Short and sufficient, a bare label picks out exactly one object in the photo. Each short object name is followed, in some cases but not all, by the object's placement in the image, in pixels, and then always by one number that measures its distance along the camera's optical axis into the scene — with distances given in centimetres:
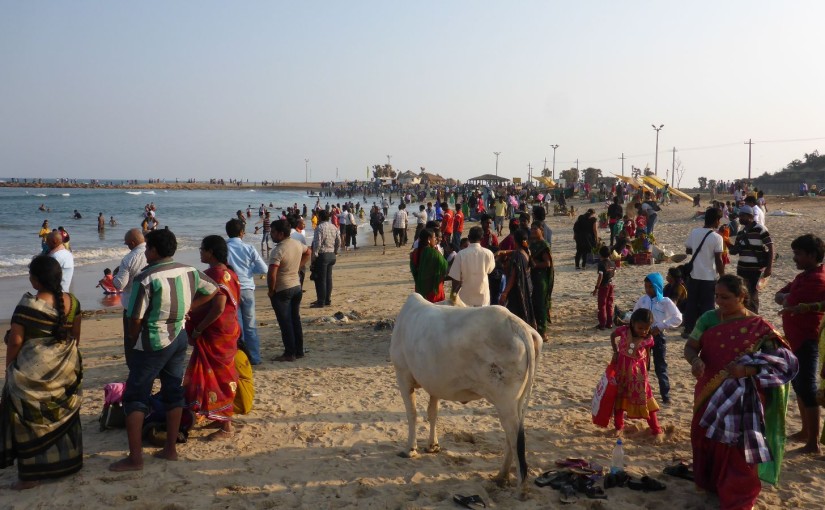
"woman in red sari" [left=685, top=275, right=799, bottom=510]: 392
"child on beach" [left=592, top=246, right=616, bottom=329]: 946
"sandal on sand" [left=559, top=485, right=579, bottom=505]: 437
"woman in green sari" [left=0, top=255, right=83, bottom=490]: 427
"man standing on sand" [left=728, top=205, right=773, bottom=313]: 773
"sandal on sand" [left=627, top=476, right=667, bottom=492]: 455
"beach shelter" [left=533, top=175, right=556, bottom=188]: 5620
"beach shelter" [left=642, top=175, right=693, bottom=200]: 4047
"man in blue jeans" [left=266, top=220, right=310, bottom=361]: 764
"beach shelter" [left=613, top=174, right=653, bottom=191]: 4135
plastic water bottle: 471
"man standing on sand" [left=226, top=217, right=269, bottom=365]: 741
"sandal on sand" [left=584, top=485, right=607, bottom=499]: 444
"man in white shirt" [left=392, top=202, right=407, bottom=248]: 2253
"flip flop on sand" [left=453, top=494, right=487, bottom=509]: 429
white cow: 437
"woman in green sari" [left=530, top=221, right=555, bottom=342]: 861
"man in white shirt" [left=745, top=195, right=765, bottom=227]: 1142
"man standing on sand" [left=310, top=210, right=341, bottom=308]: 1109
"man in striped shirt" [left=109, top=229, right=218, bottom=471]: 457
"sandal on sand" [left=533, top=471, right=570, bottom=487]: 462
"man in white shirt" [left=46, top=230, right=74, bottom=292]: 698
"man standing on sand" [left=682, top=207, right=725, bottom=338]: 765
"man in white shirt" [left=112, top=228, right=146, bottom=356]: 602
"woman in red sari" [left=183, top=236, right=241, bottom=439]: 523
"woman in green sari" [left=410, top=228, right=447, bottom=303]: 812
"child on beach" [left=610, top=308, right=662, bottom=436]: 546
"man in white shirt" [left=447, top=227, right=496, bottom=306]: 767
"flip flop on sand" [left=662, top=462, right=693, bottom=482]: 474
